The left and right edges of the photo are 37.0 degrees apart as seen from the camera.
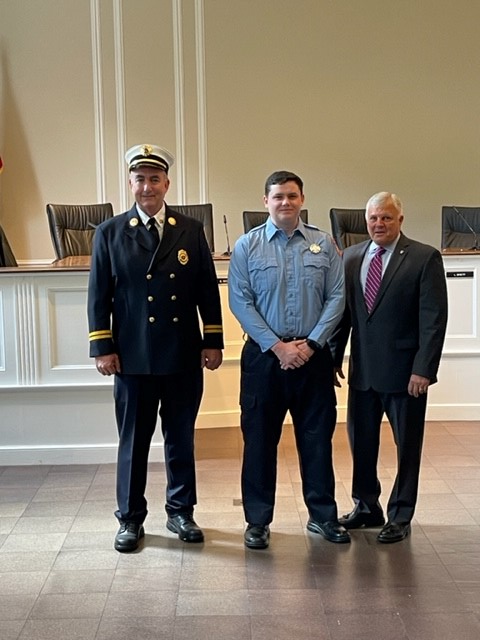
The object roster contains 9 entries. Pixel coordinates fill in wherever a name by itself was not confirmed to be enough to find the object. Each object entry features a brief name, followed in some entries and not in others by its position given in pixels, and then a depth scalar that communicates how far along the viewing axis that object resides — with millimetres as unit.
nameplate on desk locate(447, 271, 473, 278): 4676
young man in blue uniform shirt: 2742
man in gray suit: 2764
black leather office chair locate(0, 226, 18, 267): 4773
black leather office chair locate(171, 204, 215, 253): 6398
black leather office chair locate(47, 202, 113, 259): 6047
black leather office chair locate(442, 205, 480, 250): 6463
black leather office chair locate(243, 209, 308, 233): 6402
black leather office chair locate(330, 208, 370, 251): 6441
